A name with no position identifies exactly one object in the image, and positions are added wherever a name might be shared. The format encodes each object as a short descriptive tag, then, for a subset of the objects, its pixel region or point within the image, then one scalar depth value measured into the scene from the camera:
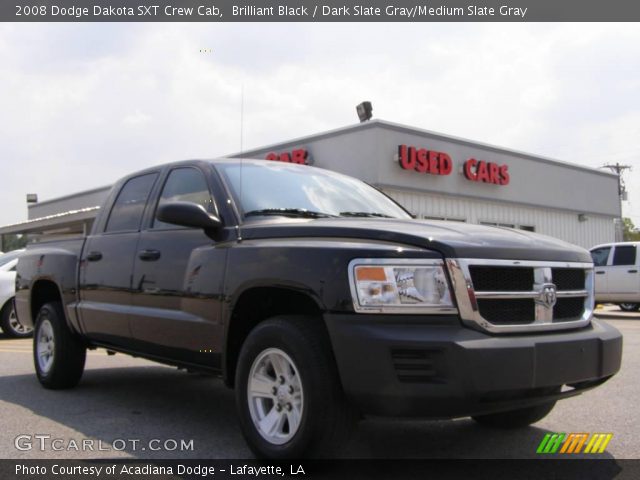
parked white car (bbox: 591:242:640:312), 15.80
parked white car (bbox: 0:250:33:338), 10.98
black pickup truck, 3.12
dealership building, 19.12
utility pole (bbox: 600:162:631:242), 34.00
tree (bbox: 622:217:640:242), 73.25
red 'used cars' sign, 19.38
